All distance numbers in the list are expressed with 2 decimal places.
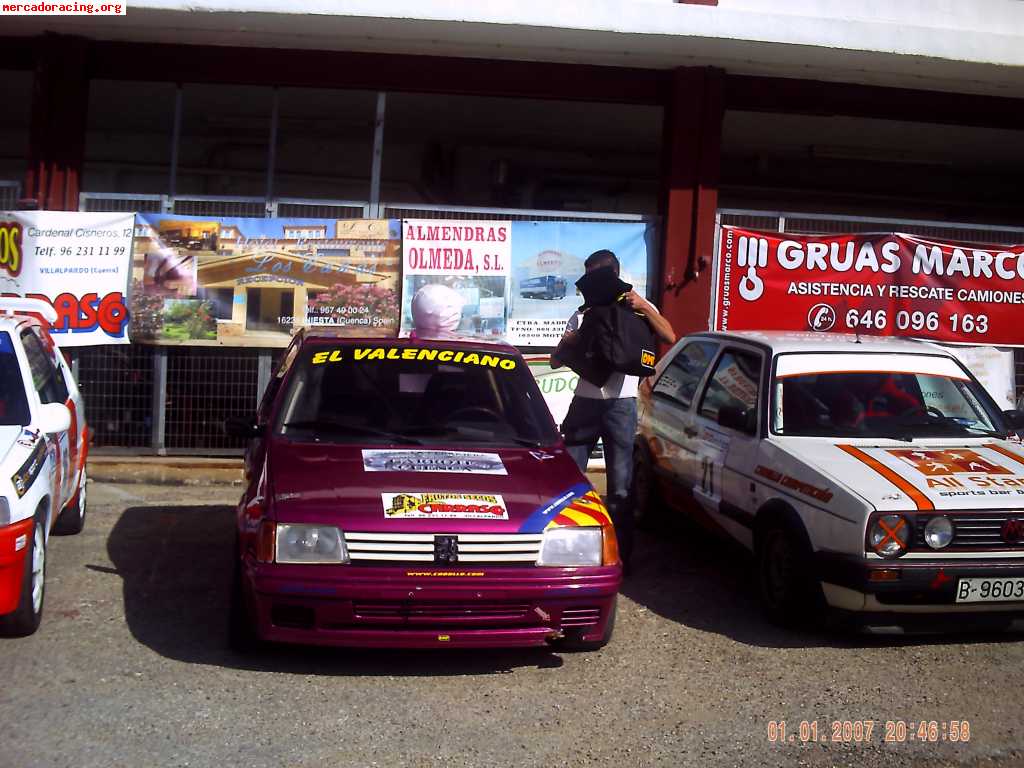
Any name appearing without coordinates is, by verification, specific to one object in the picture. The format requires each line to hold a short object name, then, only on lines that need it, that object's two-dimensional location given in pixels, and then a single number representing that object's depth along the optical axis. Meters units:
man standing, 6.48
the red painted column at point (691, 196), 10.02
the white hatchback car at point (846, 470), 5.24
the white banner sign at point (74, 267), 9.42
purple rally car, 4.60
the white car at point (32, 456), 4.95
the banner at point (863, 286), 9.82
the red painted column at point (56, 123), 9.88
